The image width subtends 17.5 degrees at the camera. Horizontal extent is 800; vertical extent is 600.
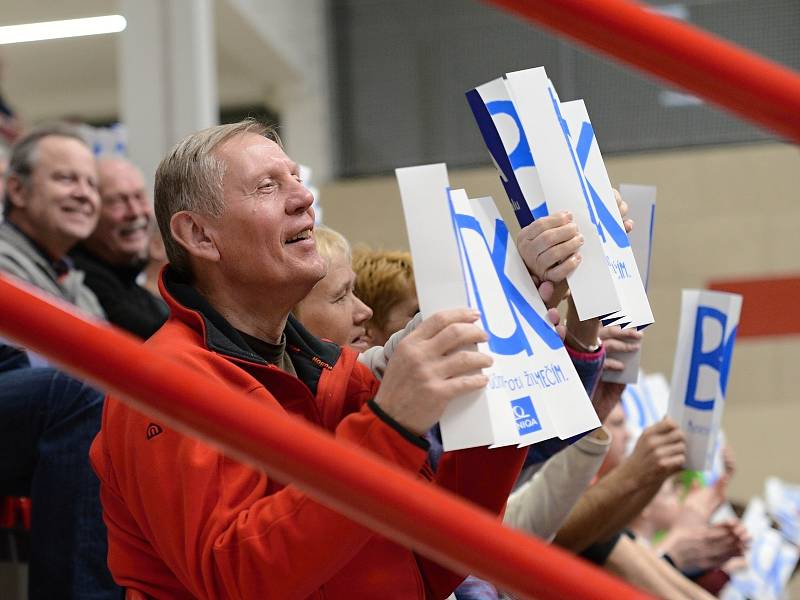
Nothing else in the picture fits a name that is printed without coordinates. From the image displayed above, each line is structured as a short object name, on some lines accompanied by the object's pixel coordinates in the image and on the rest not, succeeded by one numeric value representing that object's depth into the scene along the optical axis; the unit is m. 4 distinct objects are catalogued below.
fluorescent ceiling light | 11.17
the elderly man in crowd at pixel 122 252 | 4.60
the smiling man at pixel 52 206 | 4.38
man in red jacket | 2.69
